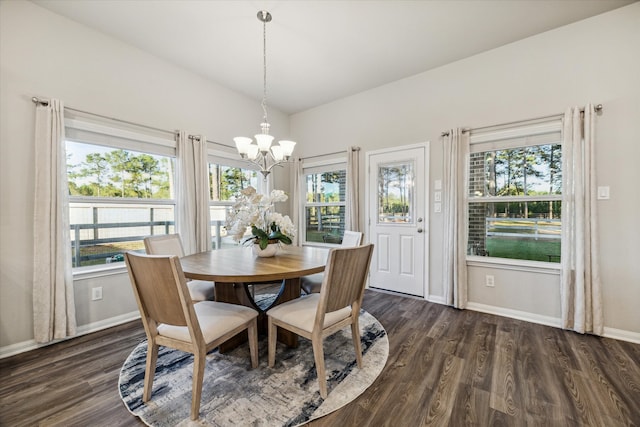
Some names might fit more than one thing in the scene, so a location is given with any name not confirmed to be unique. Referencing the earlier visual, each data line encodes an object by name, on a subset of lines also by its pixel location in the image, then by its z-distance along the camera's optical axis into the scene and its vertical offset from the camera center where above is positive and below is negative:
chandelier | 2.30 +0.59
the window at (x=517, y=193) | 2.69 +0.21
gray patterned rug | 1.44 -1.12
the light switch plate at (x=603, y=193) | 2.35 +0.17
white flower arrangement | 2.13 -0.06
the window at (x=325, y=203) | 4.23 +0.16
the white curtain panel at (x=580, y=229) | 2.34 -0.16
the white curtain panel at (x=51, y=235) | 2.17 -0.18
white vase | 2.22 -0.32
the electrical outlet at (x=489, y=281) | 2.91 -0.77
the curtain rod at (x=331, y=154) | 3.87 +0.94
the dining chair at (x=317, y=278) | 2.42 -0.65
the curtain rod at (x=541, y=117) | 2.37 +0.94
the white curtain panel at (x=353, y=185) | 3.84 +0.40
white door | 3.40 -0.07
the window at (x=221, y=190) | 3.68 +0.33
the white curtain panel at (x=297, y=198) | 4.51 +0.25
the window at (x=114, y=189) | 2.54 +0.26
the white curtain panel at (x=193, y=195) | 3.11 +0.22
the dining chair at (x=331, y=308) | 1.55 -0.65
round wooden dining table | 1.67 -0.39
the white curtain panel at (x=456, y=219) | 2.98 -0.08
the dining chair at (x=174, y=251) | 2.23 -0.34
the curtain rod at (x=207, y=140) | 3.22 +0.95
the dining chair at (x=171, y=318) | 1.34 -0.59
